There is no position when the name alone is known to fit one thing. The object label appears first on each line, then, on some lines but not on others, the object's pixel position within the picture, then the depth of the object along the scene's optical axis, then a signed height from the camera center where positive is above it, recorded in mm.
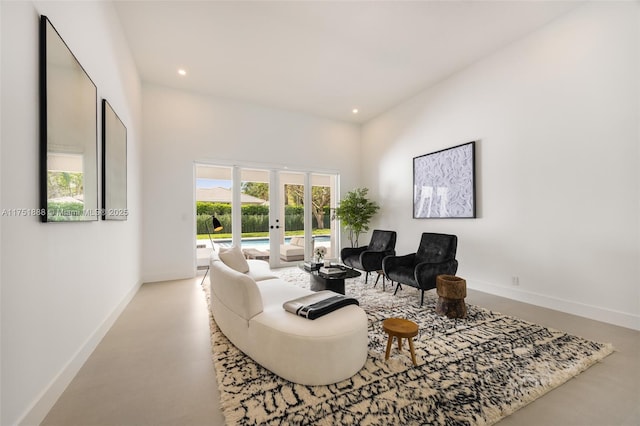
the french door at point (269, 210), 5387 +45
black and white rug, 1546 -1181
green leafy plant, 5914 +23
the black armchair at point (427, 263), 3330 -713
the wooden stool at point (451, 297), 2908 -949
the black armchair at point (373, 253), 4453 -727
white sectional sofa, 1774 -887
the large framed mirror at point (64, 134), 1595 +542
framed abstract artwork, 4203 +500
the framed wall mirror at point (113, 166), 2664 +518
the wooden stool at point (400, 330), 2002 -910
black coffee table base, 3410 -890
